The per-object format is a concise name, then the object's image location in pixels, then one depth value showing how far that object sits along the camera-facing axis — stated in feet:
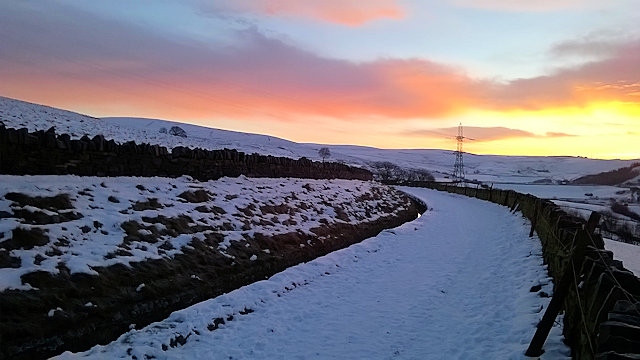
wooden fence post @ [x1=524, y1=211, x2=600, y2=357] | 20.13
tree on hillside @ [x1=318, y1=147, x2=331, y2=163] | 511.81
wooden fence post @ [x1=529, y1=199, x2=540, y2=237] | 58.34
